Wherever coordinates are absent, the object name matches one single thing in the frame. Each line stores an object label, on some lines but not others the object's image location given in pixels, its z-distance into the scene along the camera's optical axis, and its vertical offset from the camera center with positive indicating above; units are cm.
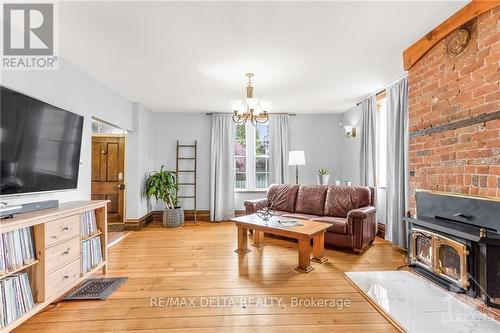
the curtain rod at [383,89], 358 +132
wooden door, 509 +5
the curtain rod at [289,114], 576 +130
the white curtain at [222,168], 564 +2
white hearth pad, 188 -119
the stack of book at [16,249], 172 -59
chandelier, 319 +81
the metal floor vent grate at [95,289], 235 -121
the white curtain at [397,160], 351 +12
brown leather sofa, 350 -66
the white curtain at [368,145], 446 +44
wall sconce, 523 +80
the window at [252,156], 592 +31
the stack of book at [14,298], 168 -92
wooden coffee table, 290 -80
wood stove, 189 -65
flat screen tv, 200 +23
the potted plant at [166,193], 509 -50
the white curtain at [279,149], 573 +47
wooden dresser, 187 -71
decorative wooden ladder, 577 +22
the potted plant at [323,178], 494 -18
